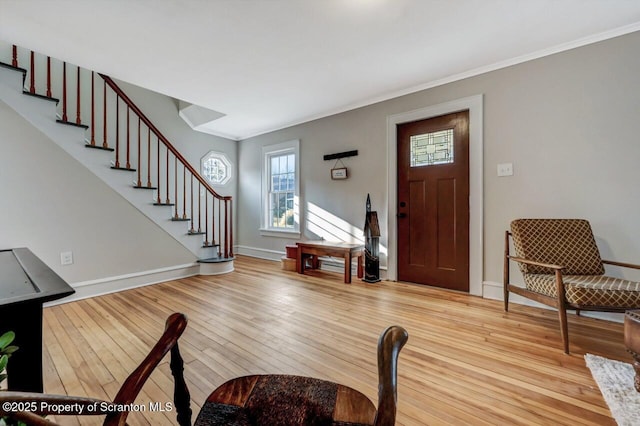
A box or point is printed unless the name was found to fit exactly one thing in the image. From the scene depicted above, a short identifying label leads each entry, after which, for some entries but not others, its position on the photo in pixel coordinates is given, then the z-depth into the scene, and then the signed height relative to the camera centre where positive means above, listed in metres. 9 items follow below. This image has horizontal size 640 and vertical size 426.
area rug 1.28 -0.93
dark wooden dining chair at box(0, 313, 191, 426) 0.48 -0.36
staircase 2.87 +0.95
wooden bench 3.63 -0.52
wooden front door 3.18 +0.17
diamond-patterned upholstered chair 1.81 -0.47
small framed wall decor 4.15 +0.64
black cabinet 0.93 -0.39
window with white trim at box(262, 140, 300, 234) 4.91 +0.51
